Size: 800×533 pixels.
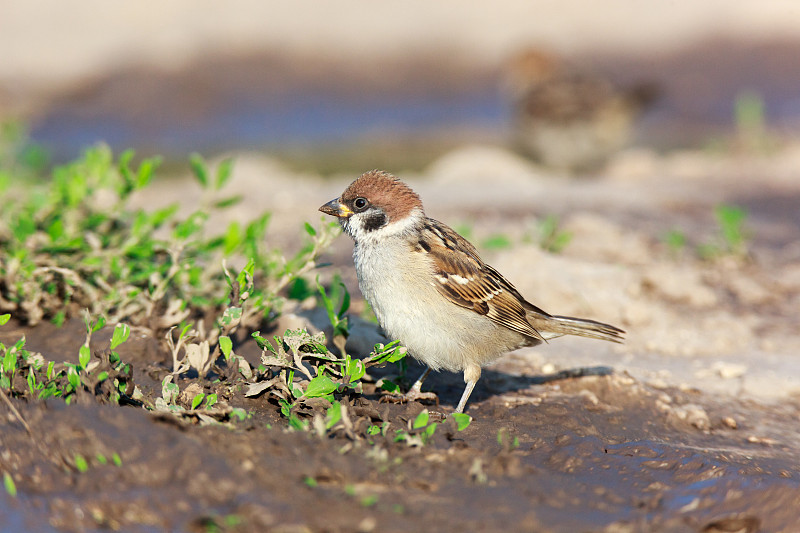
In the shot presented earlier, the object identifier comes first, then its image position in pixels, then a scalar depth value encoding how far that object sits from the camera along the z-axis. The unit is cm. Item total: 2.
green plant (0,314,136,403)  778
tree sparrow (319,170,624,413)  941
